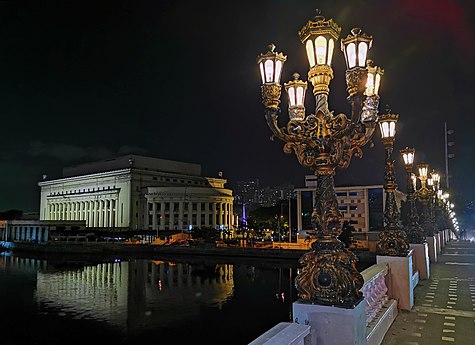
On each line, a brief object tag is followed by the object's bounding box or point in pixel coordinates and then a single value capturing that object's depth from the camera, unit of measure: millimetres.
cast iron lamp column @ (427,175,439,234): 18359
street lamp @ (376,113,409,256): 10945
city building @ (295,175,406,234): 83000
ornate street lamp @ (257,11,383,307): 5621
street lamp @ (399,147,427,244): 14855
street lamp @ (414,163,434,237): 17312
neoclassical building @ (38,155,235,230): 108938
